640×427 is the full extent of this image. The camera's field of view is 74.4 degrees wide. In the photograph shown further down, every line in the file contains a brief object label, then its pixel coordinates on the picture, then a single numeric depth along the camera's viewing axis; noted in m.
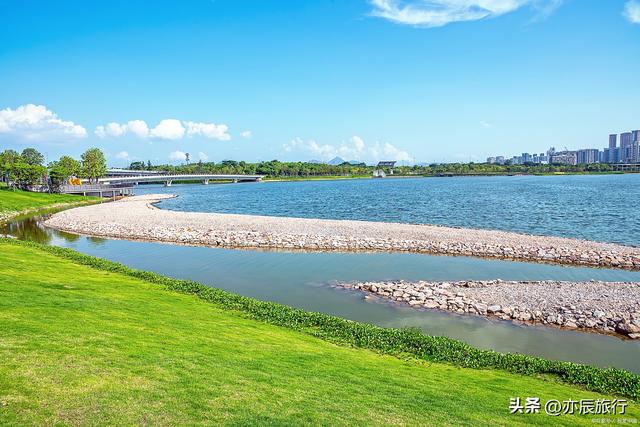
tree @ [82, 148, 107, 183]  125.74
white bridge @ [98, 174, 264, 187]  149.25
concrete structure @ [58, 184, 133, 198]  105.75
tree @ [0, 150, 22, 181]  96.61
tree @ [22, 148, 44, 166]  160.88
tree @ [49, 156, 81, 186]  99.44
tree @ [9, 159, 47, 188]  95.46
